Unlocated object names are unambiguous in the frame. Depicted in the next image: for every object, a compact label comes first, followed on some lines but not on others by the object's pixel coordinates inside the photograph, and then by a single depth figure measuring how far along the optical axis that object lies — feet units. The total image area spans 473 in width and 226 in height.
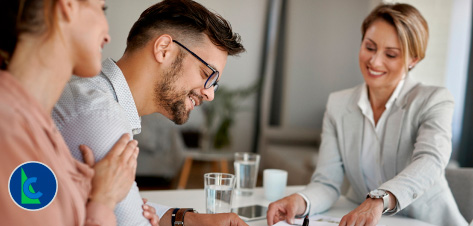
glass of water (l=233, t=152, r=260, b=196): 5.35
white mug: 5.20
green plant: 19.53
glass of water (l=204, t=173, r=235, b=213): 4.10
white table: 4.57
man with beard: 3.45
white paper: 4.07
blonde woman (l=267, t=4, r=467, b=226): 4.80
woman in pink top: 2.09
